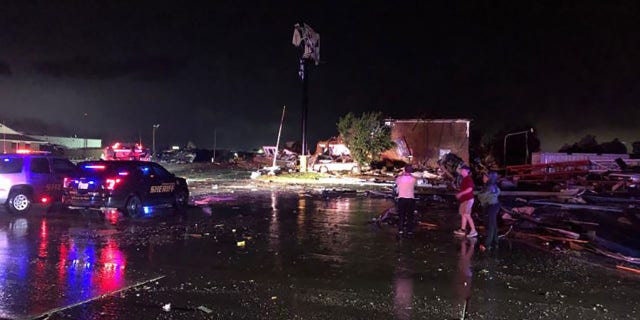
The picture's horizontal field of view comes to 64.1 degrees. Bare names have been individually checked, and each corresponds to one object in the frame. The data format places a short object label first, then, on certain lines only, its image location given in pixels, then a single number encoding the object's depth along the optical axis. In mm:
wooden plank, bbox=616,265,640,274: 8492
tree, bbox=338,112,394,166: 39125
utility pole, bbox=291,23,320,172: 38844
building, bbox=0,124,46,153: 56631
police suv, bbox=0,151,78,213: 14773
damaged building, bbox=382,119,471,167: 45000
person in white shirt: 11875
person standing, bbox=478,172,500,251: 10624
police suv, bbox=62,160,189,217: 14125
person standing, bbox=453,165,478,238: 11594
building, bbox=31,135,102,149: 84500
